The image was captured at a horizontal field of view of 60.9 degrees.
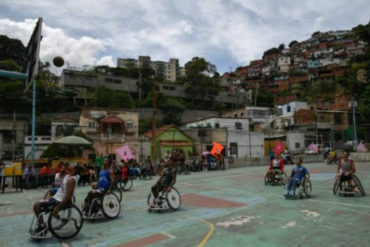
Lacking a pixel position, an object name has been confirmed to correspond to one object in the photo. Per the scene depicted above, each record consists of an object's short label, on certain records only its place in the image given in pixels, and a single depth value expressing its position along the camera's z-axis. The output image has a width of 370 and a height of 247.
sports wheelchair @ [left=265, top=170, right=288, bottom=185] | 15.30
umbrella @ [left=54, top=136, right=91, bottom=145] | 20.08
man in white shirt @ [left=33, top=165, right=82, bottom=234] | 6.77
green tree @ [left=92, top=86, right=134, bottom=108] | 57.69
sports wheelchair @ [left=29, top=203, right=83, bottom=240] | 6.75
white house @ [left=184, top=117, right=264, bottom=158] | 40.19
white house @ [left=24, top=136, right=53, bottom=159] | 32.62
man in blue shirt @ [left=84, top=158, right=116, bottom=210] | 8.37
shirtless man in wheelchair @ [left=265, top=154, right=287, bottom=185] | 15.31
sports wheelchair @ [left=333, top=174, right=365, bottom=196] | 11.12
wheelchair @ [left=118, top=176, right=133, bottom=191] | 15.52
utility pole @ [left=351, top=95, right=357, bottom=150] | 34.20
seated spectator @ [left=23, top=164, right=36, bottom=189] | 17.58
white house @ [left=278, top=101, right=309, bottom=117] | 53.24
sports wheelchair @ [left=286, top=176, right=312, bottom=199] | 11.18
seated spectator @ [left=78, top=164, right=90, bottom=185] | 18.41
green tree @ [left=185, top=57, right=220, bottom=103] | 74.69
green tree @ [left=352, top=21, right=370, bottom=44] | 39.53
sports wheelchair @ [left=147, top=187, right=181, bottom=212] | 9.54
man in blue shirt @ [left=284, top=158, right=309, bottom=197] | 11.13
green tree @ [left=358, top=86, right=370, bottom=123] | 37.17
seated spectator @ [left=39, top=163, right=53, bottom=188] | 17.83
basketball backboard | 8.36
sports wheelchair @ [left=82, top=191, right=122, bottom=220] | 8.40
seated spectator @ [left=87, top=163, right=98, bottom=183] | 18.94
